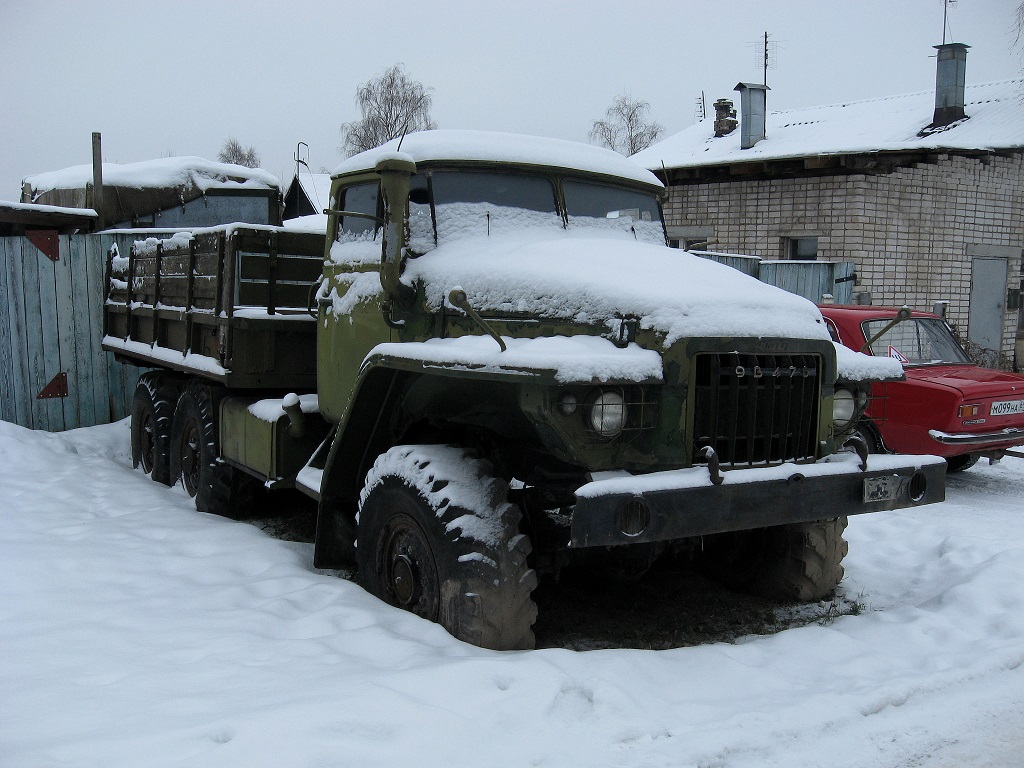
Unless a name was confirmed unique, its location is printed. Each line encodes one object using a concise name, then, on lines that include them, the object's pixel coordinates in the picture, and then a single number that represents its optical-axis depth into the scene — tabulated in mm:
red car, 7715
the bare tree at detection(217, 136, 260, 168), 58912
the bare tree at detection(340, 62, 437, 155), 37406
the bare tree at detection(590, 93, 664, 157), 48750
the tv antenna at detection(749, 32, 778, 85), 33250
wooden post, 12039
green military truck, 3605
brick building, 15992
